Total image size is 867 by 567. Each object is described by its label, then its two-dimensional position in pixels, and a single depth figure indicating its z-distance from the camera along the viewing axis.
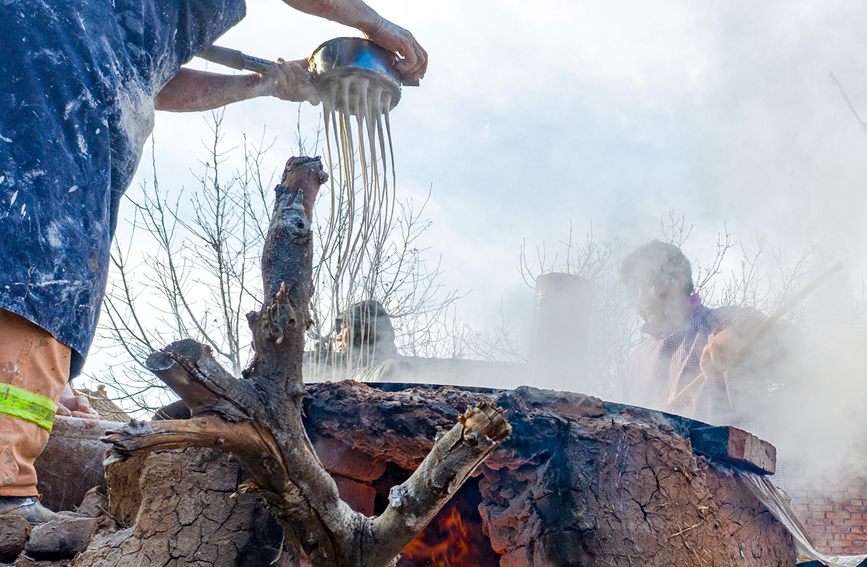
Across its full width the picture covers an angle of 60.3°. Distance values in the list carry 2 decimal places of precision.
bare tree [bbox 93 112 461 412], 7.96
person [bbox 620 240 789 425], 4.30
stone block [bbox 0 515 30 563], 1.90
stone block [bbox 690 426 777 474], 2.39
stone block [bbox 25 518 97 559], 2.07
